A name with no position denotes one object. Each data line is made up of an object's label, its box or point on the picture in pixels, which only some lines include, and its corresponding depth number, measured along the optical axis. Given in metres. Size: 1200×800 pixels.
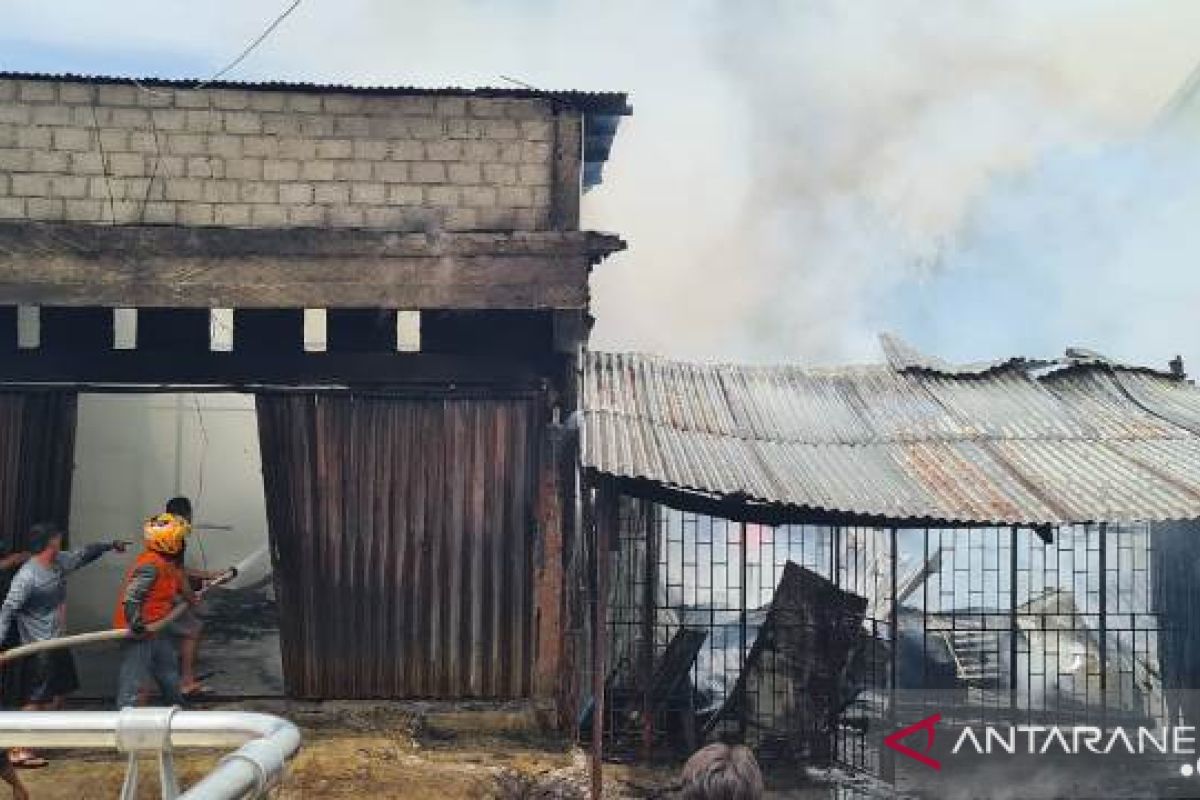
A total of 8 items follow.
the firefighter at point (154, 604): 7.81
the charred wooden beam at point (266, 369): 9.21
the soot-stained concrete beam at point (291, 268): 8.56
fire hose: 4.37
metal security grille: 9.75
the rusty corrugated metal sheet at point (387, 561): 9.12
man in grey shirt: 7.90
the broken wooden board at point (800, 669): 9.76
